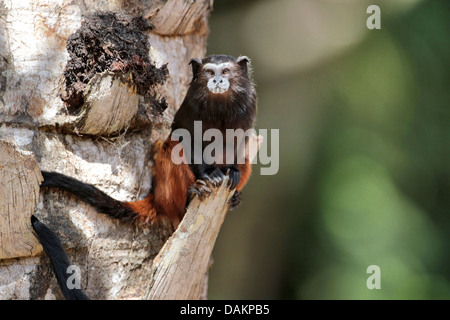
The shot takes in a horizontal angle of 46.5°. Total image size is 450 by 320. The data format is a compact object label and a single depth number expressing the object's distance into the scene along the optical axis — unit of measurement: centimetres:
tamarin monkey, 329
